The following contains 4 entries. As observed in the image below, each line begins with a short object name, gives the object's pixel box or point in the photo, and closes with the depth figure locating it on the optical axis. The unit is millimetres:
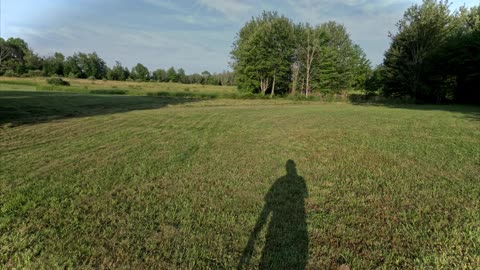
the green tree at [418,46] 32375
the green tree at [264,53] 42281
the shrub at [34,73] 74988
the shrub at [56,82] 51838
